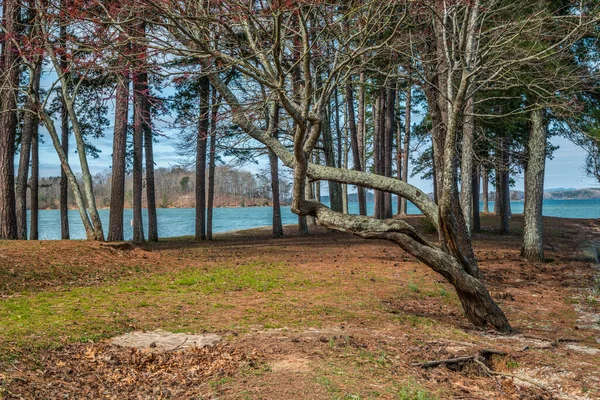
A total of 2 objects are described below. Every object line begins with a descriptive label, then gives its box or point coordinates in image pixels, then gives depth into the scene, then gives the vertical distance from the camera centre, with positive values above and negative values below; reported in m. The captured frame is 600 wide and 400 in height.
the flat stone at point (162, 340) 5.02 -1.56
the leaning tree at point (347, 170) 5.20 +0.85
